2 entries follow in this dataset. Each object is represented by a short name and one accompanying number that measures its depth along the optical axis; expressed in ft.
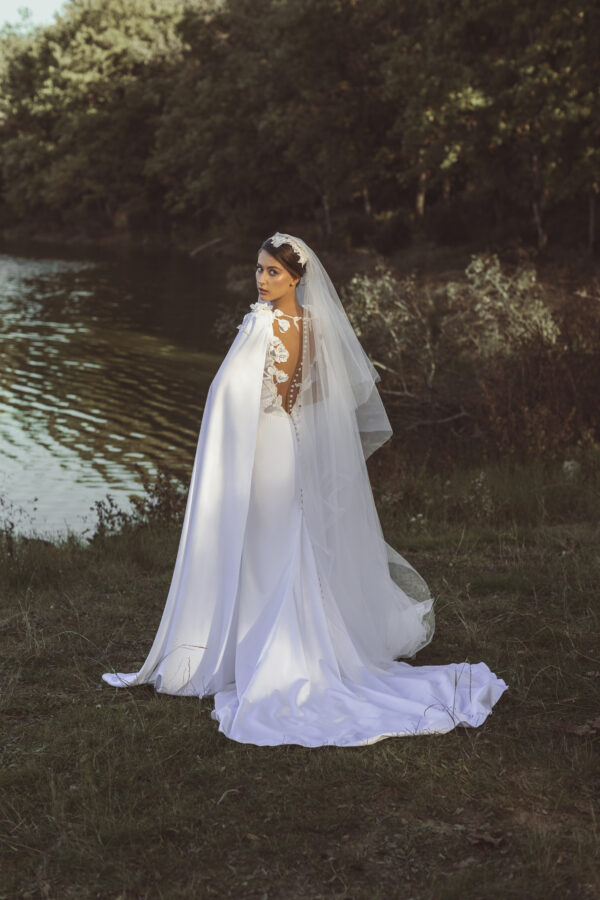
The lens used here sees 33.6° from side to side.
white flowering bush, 41.37
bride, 15.87
